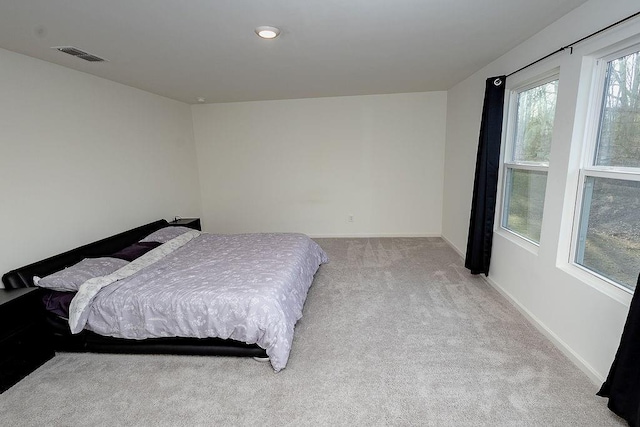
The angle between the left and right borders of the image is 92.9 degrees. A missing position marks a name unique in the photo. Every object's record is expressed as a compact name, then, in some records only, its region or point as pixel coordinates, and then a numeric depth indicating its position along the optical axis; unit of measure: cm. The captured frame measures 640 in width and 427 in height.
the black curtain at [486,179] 299
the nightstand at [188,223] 433
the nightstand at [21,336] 203
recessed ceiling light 218
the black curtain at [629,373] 152
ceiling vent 247
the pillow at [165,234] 351
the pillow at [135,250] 300
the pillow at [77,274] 236
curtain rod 168
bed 216
